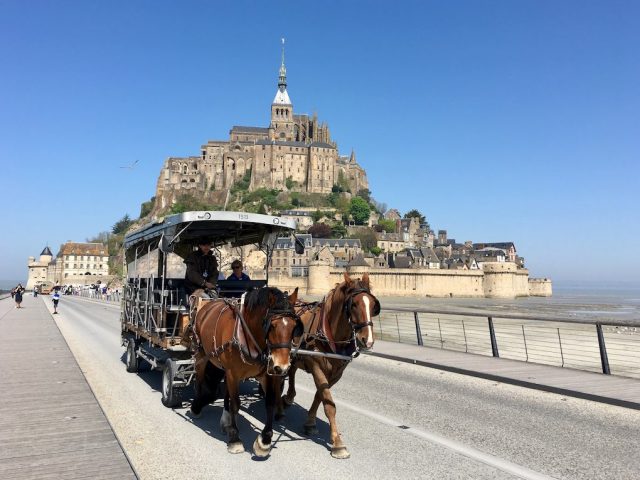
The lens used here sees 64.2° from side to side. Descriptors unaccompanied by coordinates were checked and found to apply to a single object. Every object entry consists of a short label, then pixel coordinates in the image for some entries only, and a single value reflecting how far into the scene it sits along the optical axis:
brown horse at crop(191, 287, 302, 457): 5.45
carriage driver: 8.57
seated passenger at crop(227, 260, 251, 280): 9.70
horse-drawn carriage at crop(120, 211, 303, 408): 8.16
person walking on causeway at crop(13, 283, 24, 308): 37.97
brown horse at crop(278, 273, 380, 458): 5.95
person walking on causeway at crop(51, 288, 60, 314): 34.66
